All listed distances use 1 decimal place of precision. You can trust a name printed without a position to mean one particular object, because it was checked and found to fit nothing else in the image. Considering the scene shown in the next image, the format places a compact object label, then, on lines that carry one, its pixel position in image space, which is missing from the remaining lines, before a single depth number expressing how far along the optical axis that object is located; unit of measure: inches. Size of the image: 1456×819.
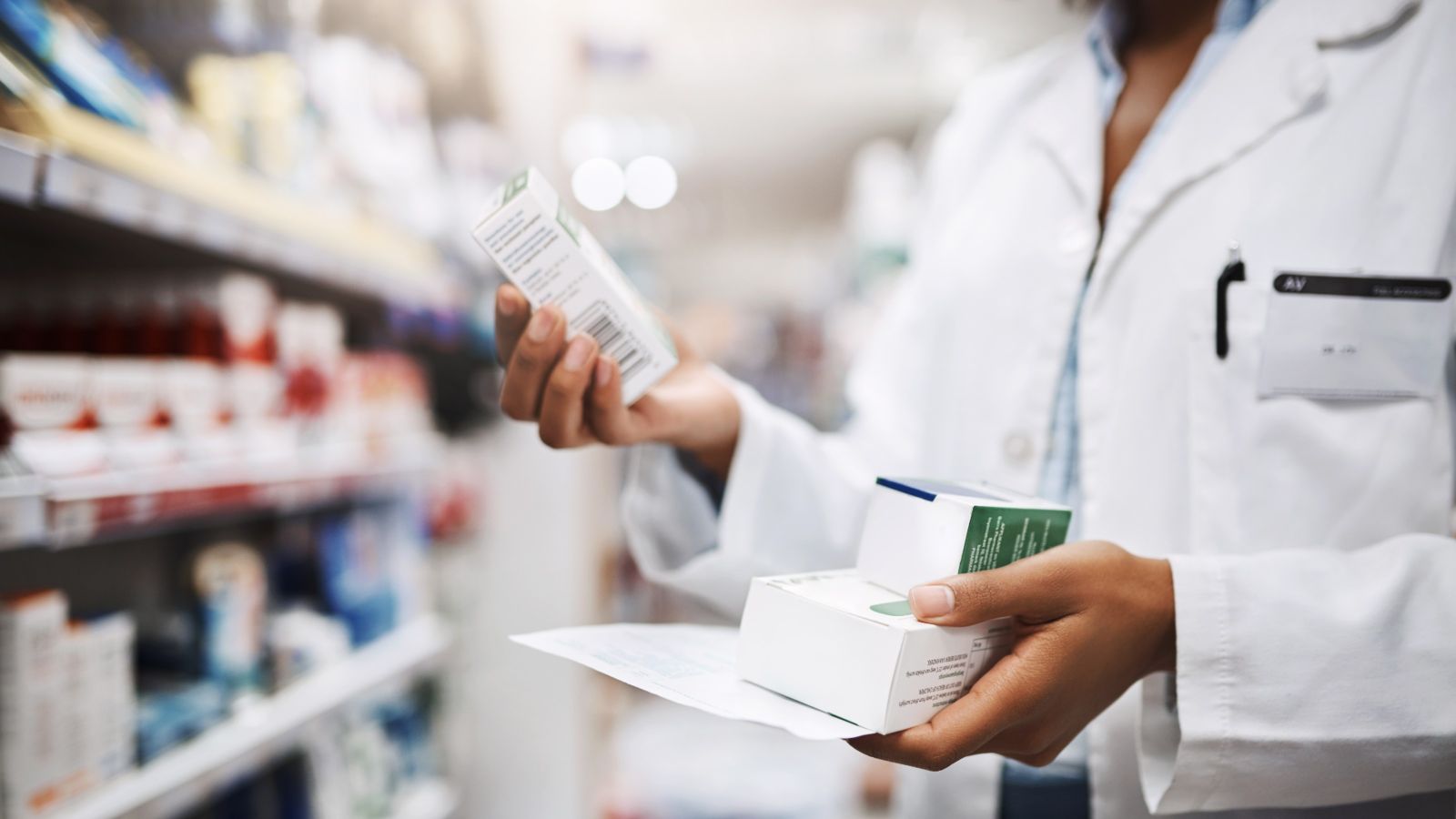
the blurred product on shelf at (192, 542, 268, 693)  56.2
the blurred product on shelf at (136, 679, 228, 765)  48.8
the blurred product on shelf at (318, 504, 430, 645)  71.5
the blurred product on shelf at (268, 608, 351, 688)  62.3
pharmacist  31.2
